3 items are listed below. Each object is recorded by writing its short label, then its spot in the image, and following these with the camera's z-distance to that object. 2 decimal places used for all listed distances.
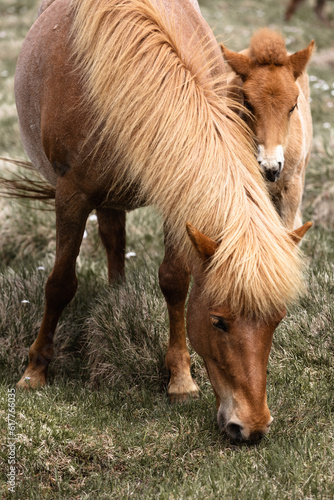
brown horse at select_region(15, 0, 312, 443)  4.87
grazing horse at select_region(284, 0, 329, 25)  28.13
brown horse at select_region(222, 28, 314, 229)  6.55
